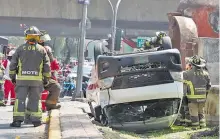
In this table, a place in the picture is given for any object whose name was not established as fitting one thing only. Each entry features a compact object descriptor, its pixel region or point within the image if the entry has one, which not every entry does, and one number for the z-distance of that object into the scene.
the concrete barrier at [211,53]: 15.47
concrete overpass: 36.41
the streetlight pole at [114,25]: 24.03
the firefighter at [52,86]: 11.15
